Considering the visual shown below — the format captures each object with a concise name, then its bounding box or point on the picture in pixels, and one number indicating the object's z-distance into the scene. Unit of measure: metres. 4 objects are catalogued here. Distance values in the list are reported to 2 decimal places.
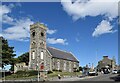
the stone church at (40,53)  31.78
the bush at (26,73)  27.27
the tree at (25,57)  42.54
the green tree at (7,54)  28.22
